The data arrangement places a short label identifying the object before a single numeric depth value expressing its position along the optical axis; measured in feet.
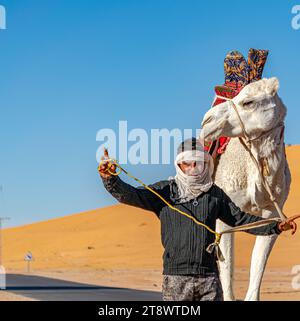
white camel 22.81
